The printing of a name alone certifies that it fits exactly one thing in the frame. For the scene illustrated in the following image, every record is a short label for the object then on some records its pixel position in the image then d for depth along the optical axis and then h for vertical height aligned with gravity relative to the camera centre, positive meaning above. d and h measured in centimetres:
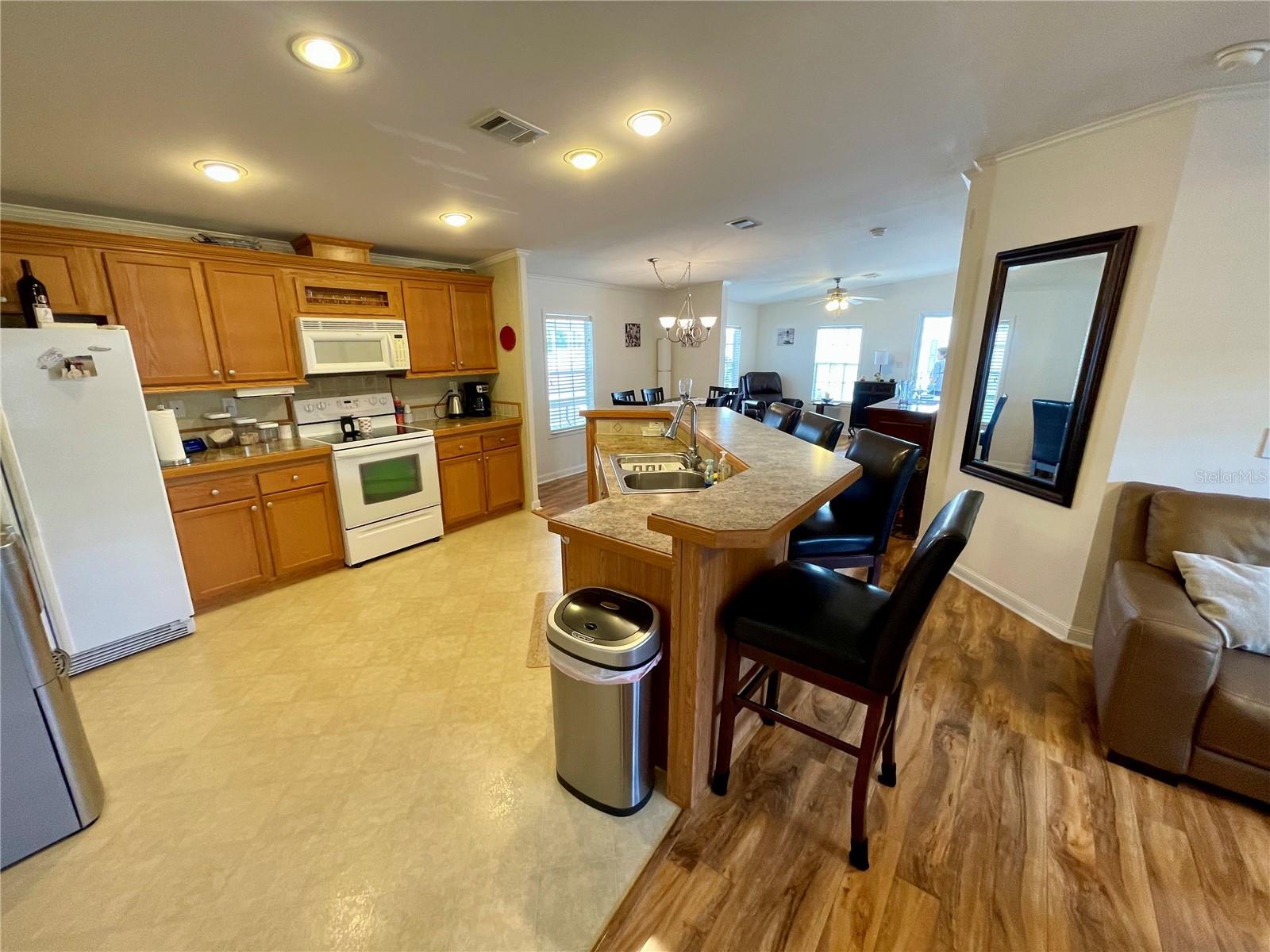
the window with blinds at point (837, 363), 795 +10
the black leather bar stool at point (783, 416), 306 -33
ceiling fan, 630 +96
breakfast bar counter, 123 -58
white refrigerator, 204 -59
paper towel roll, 264 -39
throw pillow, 157 -79
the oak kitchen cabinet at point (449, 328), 389 +35
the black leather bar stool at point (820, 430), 262 -35
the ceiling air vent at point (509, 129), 177 +95
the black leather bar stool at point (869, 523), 197 -67
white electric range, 334 -81
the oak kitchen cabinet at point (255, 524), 273 -101
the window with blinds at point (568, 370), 564 -3
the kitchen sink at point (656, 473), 244 -58
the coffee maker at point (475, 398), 458 -30
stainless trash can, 137 -99
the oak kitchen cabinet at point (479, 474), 399 -96
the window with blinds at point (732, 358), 820 +19
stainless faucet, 256 -37
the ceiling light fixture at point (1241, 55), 148 +102
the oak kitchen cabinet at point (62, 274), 233 +48
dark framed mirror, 217 +5
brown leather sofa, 150 -101
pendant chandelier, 570 +55
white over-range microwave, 329 +16
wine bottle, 220 +33
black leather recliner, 833 -35
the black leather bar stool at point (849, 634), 119 -74
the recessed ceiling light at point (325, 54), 133 +93
